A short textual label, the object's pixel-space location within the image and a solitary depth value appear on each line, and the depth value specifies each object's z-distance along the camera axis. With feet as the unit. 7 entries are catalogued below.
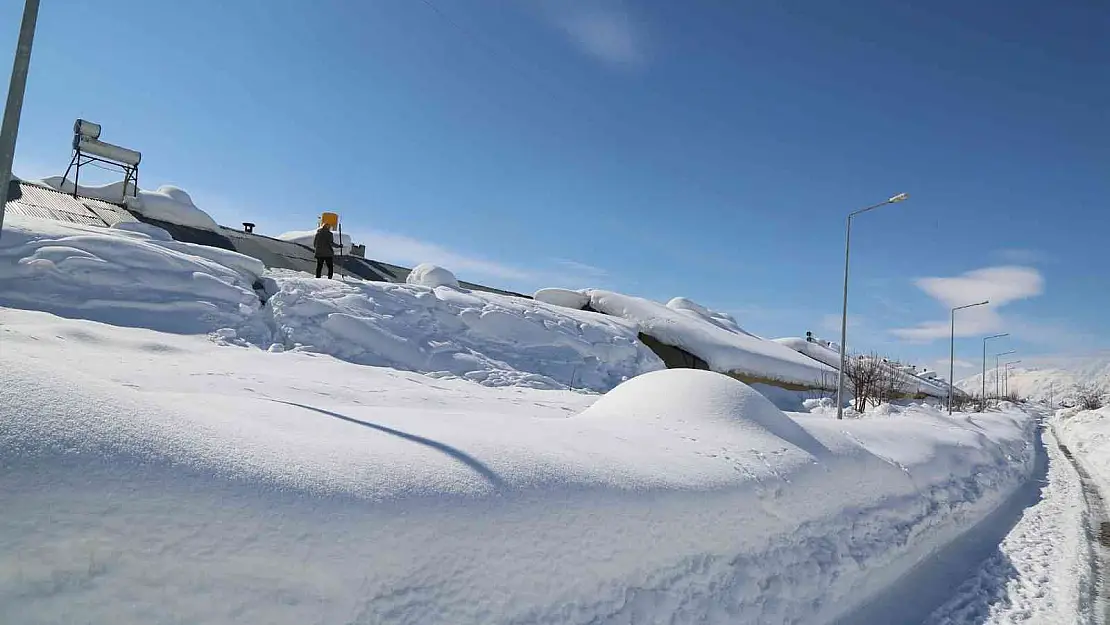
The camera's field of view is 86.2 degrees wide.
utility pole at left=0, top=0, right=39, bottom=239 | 13.24
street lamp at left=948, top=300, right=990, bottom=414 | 97.25
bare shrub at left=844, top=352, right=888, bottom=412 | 76.69
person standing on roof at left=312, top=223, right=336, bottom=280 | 49.21
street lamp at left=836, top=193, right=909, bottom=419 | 50.29
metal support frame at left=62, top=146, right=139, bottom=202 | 59.41
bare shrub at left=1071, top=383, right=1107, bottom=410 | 195.83
